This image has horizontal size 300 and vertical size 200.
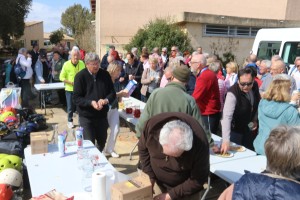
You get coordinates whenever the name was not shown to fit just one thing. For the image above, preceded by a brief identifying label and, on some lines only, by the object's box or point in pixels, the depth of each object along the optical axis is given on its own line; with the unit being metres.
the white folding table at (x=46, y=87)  7.49
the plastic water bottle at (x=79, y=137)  3.27
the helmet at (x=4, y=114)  5.35
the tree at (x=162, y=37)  13.80
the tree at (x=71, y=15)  57.69
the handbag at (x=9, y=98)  6.21
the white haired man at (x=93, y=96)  3.81
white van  8.18
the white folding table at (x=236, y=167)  2.75
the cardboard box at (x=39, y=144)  3.08
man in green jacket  2.67
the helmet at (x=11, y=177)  3.04
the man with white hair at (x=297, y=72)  5.51
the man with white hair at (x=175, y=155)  2.03
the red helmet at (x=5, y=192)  2.70
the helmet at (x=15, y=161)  3.41
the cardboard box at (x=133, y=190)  1.99
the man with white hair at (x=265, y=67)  6.00
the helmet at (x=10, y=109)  5.70
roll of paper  2.09
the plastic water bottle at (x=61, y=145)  3.07
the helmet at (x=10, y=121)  5.11
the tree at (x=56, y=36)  46.58
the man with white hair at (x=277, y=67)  4.59
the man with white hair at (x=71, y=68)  5.99
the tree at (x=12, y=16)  21.86
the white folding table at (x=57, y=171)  2.44
